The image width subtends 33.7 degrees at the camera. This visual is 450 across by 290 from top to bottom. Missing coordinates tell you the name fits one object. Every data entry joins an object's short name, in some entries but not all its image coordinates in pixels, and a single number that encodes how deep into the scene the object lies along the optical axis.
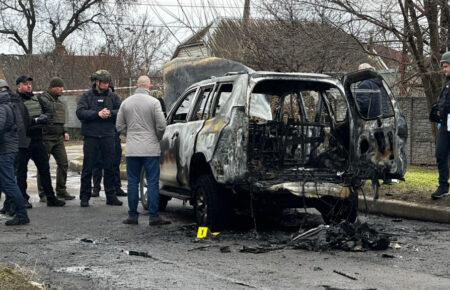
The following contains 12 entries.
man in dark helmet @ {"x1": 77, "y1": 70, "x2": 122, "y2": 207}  10.76
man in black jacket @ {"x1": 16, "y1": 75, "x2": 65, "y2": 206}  10.42
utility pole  16.87
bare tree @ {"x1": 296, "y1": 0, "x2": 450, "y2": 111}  13.13
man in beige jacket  8.95
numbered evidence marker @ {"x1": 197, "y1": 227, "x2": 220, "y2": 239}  7.95
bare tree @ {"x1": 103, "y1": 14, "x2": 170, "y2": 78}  31.20
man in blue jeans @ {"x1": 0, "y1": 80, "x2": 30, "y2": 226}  8.88
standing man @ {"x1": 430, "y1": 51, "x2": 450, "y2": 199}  9.47
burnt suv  7.77
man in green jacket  11.06
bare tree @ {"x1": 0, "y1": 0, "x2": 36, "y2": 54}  44.72
